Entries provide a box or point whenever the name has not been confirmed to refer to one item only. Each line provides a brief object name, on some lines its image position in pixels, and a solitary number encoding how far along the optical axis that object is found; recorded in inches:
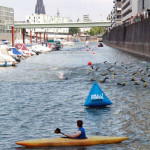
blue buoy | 973.2
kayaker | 658.8
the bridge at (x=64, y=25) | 6105.8
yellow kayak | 665.0
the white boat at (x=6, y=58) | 2268.1
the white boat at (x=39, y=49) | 4028.3
